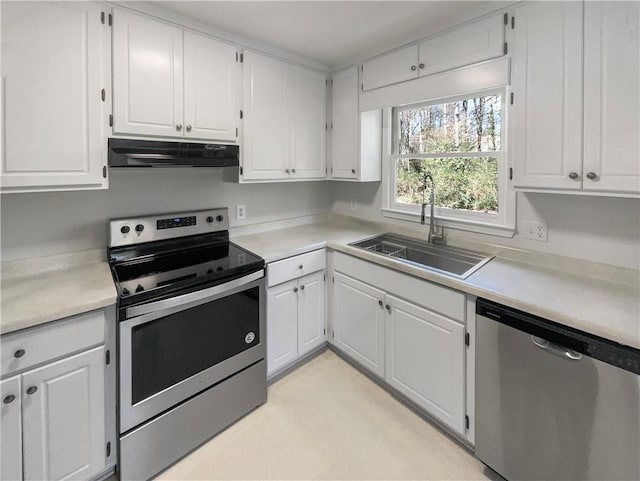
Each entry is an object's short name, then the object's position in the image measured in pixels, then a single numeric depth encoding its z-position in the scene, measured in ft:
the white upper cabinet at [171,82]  5.41
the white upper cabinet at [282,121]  7.25
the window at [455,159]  6.76
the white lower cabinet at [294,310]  6.88
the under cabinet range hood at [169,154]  5.34
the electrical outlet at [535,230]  5.88
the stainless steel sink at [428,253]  6.36
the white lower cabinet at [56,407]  3.89
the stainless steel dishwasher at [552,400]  3.68
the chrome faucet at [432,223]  7.40
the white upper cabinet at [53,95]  4.45
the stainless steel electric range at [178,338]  4.78
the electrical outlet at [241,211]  8.28
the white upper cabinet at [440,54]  5.73
